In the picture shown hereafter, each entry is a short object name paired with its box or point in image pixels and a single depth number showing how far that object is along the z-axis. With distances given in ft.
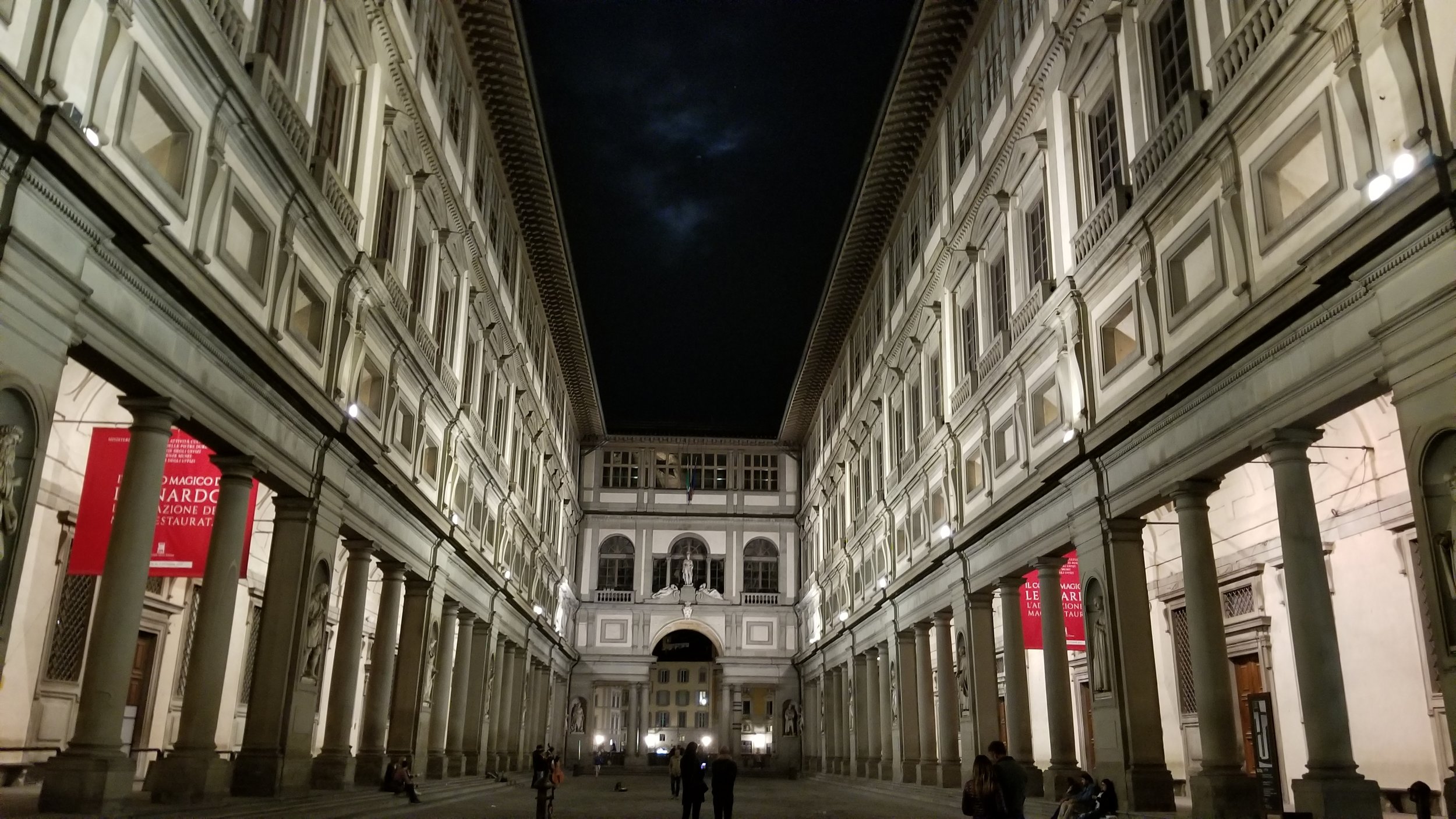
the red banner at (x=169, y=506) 51.42
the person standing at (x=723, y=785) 55.77
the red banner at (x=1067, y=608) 72.84
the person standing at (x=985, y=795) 36.35
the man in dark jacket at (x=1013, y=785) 36.65
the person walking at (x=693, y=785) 59.06
